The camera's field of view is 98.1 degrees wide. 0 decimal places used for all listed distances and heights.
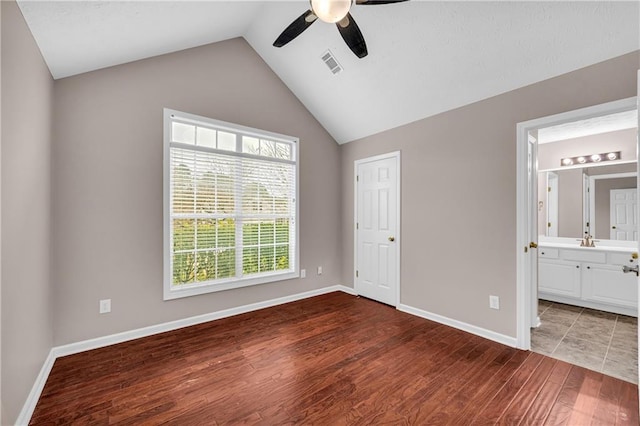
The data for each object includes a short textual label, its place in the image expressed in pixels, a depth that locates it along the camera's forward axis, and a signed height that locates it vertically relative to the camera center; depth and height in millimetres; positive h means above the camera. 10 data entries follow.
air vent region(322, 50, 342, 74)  3285 +1836
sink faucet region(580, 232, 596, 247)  3854 -394
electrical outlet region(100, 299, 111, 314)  2682 -895
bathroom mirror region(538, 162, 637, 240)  3752 +205
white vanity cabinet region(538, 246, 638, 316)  3363 -858
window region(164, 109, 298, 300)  3146 +101
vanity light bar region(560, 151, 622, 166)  3719 +786
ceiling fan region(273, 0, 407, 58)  1674 +1343
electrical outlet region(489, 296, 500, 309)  2808 -901
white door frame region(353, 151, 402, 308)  3752 +186
